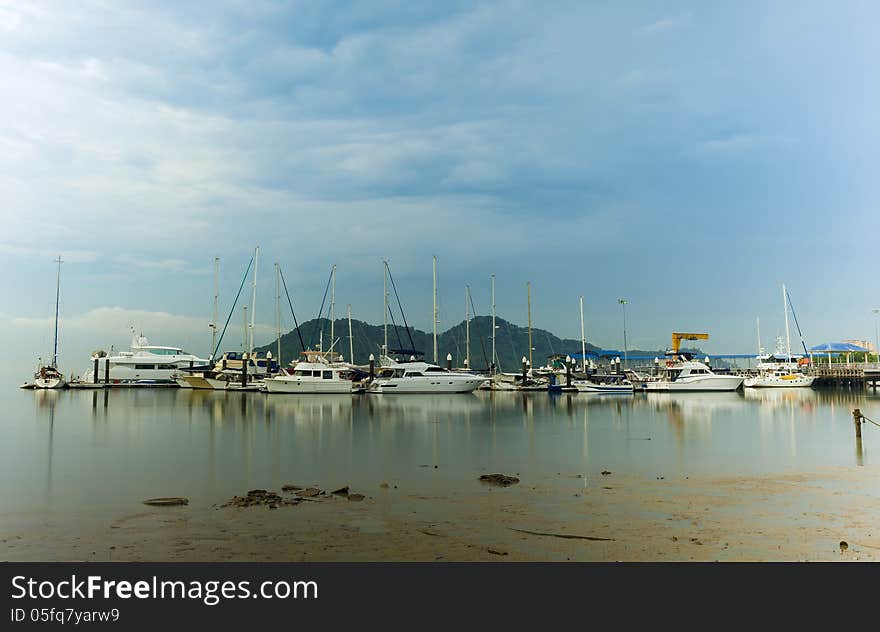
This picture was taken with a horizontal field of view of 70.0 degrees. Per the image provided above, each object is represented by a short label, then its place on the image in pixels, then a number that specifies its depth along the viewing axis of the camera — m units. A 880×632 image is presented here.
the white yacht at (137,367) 92.38
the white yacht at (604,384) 74.06
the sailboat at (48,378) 87.94
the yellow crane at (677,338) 104.11
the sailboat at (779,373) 83.69
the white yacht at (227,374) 80.00
